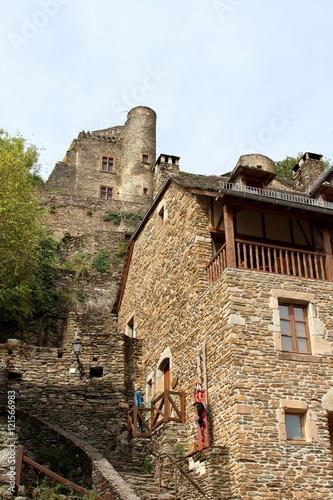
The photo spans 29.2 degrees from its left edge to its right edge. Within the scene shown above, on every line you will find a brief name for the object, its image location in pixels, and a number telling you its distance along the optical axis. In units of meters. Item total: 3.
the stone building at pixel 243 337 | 12.45
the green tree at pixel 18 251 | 21.12
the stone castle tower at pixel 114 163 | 44.34
